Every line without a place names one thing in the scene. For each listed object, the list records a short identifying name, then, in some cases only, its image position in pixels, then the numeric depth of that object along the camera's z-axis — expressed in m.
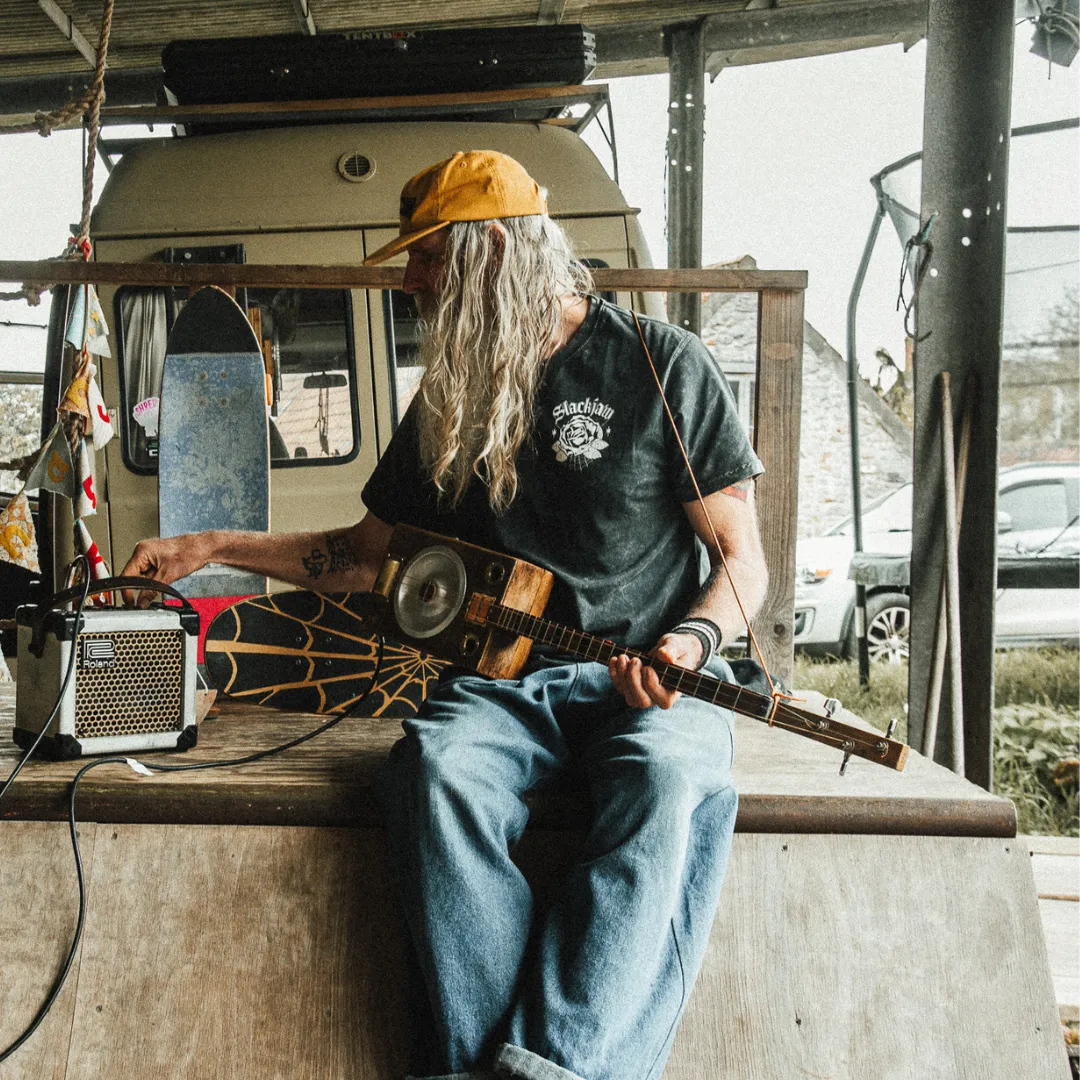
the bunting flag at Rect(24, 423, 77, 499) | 2.46
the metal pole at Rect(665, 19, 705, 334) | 5.80
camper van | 4.38
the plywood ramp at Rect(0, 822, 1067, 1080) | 1.65
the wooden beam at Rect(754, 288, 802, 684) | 2.62
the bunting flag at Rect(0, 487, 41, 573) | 3.00
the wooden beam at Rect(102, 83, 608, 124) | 4.57
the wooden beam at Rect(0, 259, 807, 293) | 2.65
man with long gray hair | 1.43
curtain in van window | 4.54
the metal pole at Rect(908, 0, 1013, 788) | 3.09
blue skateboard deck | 3.74
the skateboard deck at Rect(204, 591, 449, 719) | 2.48
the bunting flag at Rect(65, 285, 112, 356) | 2.65
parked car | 6.35
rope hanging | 2.54
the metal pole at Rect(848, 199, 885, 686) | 5.84
